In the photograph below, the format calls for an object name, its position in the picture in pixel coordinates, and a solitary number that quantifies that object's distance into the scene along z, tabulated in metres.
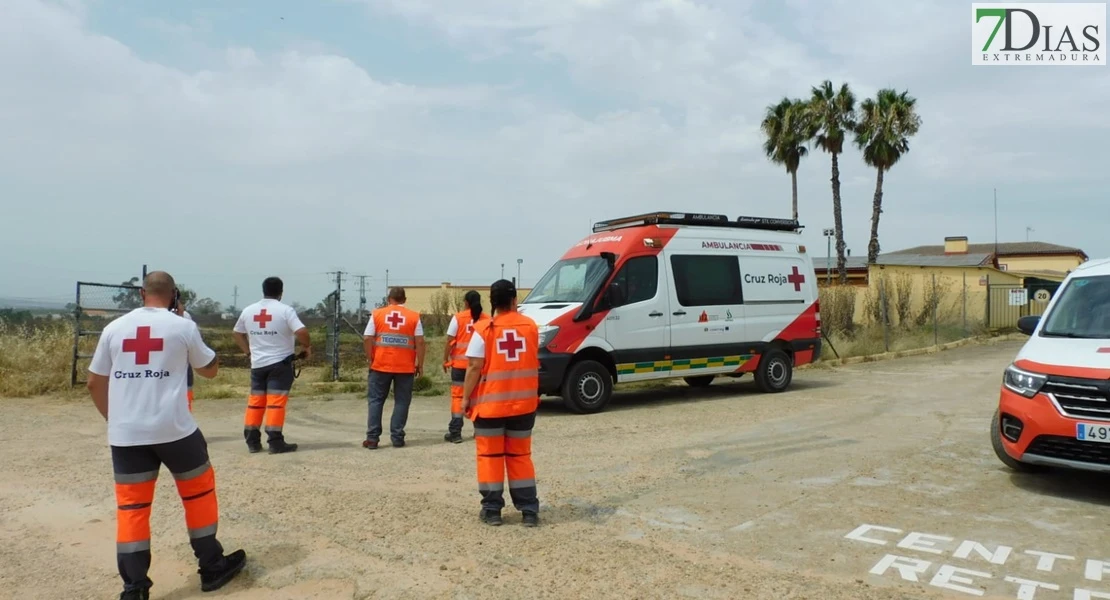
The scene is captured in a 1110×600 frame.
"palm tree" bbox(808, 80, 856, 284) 31.88
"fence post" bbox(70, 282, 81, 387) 13.52
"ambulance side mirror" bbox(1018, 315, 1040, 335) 7.34
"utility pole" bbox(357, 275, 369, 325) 17.58
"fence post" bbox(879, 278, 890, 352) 21.56
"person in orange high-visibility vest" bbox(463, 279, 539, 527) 5.47
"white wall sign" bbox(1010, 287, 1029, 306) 22.56
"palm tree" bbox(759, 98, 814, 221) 32.91
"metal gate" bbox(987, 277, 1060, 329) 28.52
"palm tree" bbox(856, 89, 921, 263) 31.31
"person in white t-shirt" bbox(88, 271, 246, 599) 4.22
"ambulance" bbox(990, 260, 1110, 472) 5.78
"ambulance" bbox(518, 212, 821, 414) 10.91
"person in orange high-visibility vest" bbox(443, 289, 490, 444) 8.98
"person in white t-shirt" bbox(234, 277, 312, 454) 8.20
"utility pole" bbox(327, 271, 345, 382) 15.39
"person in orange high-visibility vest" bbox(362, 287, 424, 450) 8.69
